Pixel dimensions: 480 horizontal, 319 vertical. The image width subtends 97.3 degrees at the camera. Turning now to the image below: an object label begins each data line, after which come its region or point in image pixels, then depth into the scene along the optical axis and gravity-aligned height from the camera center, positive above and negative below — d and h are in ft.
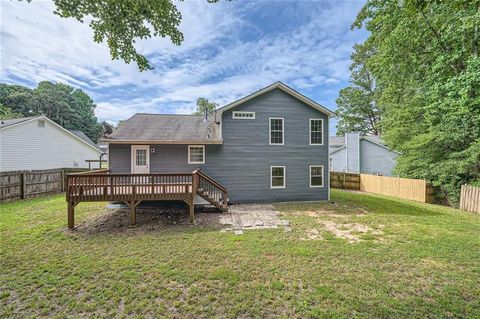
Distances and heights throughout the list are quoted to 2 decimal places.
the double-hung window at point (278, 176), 38.58 -3.19
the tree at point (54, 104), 140.67 +39.26
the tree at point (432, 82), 29.84 +13.45
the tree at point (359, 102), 97.04 +27.68
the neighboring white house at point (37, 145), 49.78 +3.71
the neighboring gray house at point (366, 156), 71.87 +1.08
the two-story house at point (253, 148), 35.81 +1.87
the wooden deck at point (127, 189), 25.21 -3.73
